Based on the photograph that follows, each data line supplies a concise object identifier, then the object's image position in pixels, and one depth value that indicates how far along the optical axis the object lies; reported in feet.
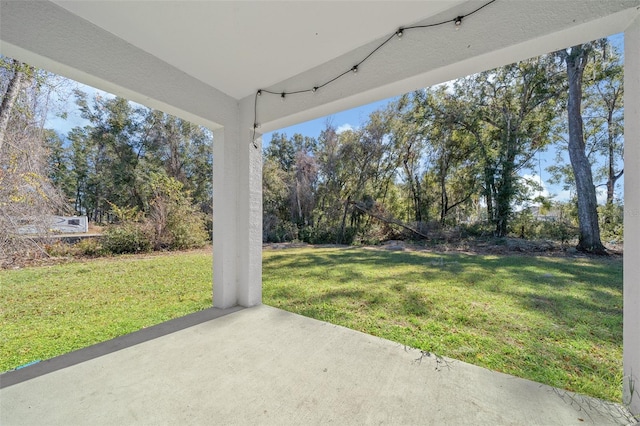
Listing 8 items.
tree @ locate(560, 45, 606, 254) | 16.67
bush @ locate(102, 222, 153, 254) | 17.69
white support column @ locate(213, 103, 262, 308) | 7.88
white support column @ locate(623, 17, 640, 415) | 3.56
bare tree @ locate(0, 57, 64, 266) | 10.36
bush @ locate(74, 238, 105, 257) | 16.35
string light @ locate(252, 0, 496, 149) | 4.40
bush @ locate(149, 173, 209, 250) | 19.52
